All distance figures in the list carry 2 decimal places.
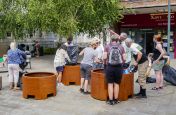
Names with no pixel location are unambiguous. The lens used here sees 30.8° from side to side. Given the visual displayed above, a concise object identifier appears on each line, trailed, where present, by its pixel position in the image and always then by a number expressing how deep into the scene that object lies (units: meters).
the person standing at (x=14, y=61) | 9.64
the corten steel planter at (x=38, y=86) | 8.39
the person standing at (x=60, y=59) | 10.35
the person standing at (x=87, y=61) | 8.94
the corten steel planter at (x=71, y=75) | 10.55
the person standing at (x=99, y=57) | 9.39
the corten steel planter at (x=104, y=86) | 8.15
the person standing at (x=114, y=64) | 7.63
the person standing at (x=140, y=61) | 8.26
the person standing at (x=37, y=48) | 25.39
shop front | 22.84
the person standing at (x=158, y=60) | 9.23
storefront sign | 22.64
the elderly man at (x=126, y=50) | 8.66
